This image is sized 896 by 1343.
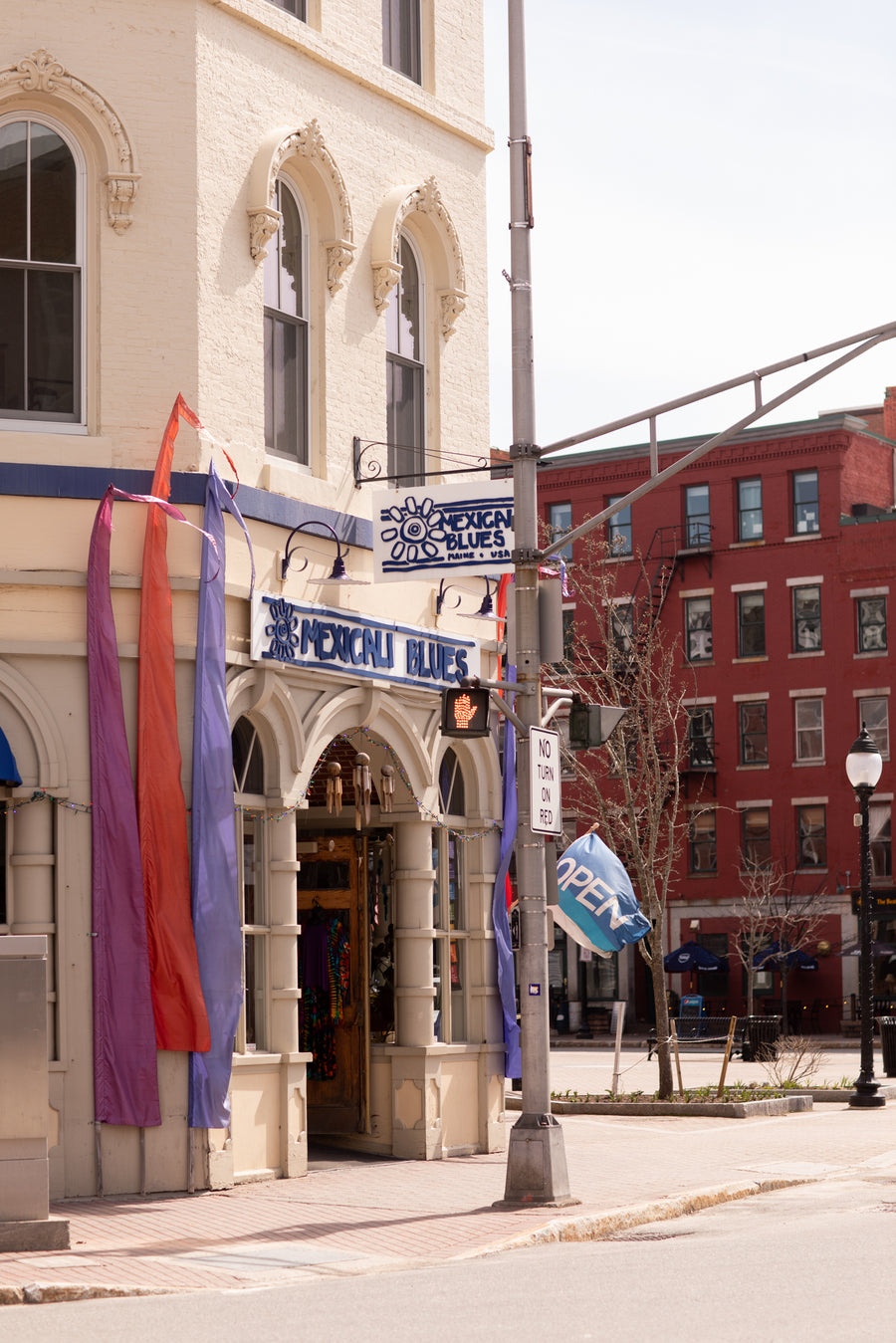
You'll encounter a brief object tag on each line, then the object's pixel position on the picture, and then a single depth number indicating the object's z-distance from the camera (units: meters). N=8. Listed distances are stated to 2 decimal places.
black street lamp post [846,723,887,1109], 24.75
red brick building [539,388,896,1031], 57.50
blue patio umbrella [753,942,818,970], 55.69
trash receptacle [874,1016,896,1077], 30.34
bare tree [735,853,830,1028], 55.84
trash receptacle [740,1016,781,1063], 34.94
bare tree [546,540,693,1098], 25.98
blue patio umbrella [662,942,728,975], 56.44
